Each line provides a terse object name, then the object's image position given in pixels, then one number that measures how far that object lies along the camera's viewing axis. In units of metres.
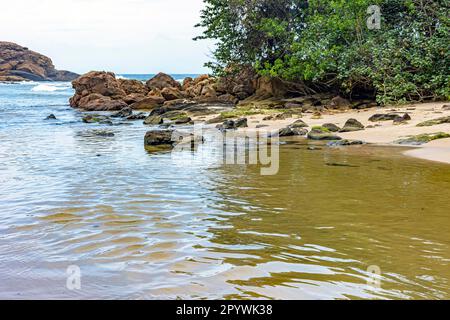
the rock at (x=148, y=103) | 33.94
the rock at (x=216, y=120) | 20.75
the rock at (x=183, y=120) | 21.30
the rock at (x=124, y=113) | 27.00
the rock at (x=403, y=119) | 14.86
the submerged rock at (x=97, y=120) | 22.78
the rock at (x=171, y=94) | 35.11
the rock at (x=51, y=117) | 25.82
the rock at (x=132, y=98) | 35.61
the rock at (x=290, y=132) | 14.88
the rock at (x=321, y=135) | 13.49
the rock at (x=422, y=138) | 11.61
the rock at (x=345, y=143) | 12.11
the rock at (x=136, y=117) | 24.91
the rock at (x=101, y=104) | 32.78
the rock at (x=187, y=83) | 40.50
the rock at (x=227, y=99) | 29.07
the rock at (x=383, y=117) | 15.77
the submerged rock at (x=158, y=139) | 13.35
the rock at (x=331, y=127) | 14.86
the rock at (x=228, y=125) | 18.00
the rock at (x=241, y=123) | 18.22
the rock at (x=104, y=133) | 16.75
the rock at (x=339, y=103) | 21.22
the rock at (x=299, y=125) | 16.20
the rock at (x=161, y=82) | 39.69
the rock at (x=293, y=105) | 23.10
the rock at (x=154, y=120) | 21.58
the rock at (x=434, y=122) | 13.54
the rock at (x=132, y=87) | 39.44
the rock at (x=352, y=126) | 14.70
